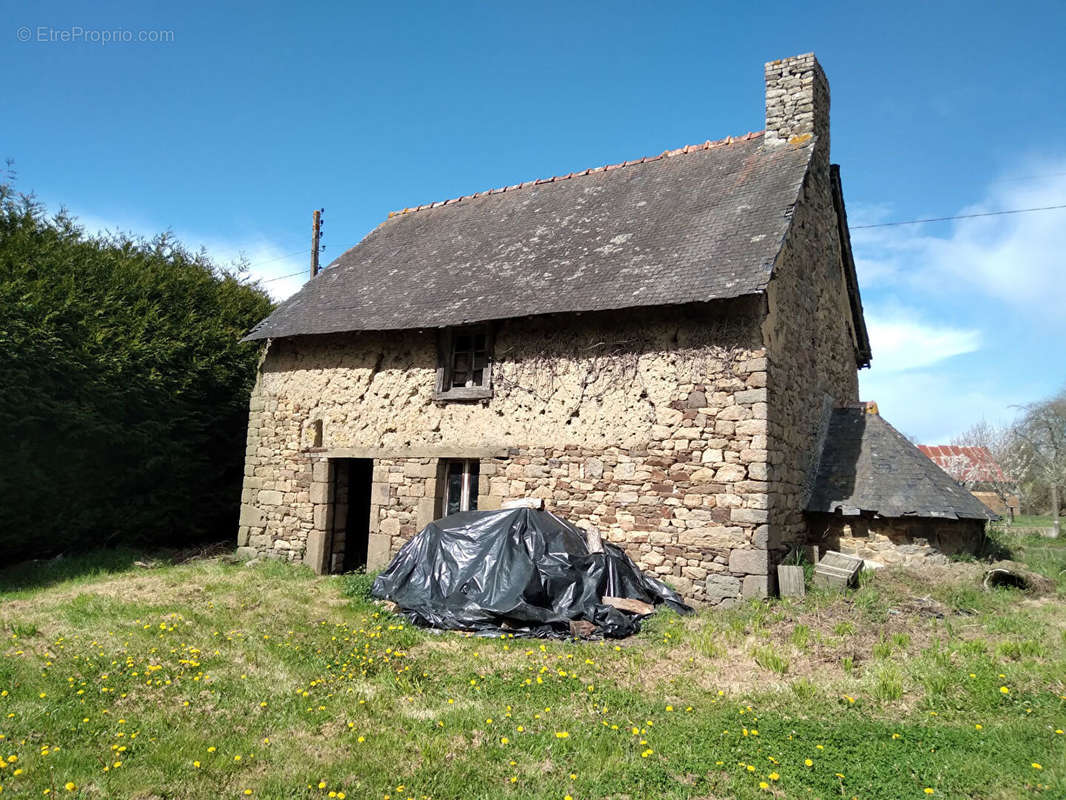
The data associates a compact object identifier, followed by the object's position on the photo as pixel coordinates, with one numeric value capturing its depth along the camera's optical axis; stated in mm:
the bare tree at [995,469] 24484
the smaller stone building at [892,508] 8664
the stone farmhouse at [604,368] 8453
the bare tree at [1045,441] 22406
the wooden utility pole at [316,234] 20125
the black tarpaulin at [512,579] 7293
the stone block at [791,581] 7965
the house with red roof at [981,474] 24312
